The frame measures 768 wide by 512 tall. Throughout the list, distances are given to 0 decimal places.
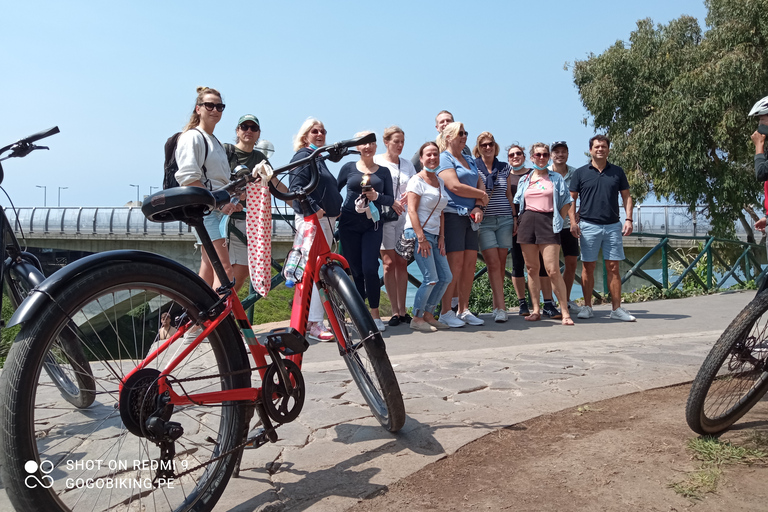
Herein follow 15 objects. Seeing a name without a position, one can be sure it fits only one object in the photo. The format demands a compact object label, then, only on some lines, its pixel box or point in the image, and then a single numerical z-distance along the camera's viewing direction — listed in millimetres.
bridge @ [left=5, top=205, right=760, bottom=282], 34688
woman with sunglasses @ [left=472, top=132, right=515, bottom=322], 7672
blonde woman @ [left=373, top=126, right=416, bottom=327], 7128
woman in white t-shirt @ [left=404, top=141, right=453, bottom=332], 6809
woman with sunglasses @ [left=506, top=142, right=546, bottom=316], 8008
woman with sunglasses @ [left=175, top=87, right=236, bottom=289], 5160
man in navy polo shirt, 7859
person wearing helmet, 3939
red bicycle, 1957
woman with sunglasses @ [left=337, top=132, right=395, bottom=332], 6738
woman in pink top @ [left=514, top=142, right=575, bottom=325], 7352
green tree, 20250
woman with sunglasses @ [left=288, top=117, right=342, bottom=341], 5879
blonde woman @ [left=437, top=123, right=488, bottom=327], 7082
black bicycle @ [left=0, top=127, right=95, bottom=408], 2459
